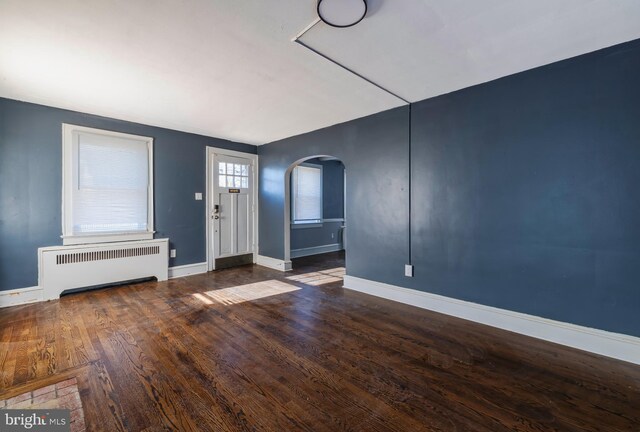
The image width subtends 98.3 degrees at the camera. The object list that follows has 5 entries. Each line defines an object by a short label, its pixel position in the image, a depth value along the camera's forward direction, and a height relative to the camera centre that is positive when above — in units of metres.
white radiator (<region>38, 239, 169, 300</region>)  3.53 -0.68
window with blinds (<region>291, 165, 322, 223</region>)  6.79 +0.56
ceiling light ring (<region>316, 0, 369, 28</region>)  1.71 +1.30
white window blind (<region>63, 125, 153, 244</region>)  3.71 +0.43
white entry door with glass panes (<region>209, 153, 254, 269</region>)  5.11 +0.18
